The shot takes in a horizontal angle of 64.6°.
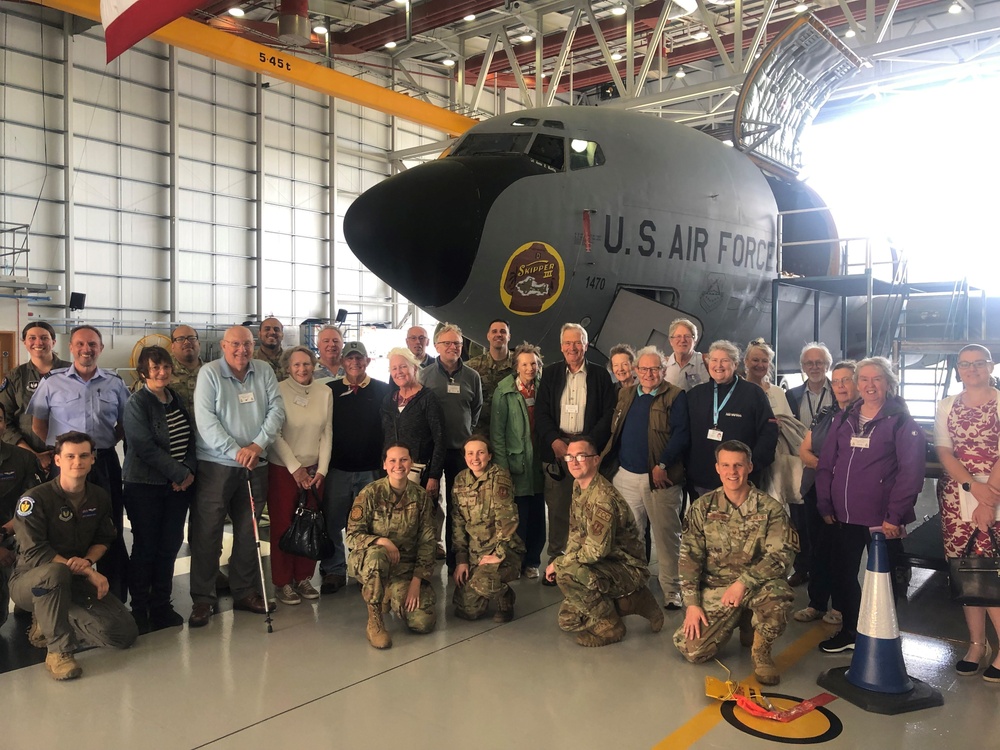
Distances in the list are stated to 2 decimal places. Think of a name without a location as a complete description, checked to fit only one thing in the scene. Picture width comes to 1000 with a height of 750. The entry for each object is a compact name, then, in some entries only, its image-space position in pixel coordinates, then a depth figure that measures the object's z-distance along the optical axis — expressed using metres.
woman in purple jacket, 4.43
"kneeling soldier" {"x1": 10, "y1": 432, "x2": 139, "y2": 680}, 4.34
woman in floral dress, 4.33
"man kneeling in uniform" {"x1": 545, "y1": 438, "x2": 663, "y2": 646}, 4.75
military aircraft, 6.54
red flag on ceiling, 4.88
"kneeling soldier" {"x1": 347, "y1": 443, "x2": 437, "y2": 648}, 4.80
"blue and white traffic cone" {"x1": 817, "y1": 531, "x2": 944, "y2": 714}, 3.91
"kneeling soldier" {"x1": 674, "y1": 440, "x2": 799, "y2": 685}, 4.25
